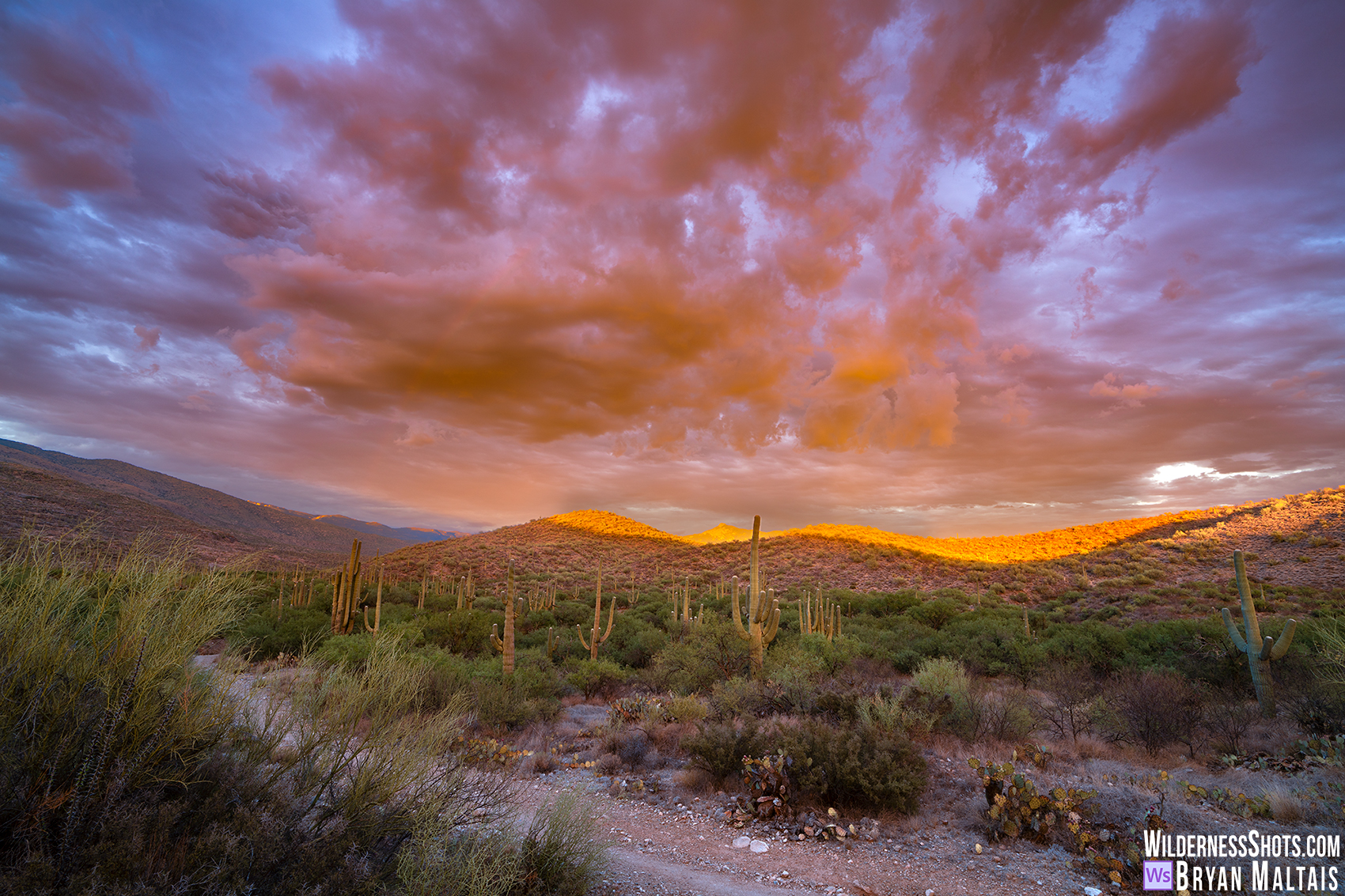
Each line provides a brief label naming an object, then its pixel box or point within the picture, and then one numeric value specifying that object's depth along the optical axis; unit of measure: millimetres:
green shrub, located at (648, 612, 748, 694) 13508
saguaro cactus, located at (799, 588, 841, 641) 21444
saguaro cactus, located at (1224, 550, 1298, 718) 11438
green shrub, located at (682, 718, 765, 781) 7988
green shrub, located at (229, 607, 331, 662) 17703
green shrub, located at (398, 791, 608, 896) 3689
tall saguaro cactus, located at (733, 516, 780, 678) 13266
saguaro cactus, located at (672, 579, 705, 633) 22070
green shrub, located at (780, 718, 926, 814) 6977
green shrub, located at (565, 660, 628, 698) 14625
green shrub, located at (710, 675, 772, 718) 9961
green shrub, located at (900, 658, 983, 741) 9523
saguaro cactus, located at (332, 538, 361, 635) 19559
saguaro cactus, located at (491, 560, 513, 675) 14041
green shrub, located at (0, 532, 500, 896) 3010
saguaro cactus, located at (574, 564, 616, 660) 18688
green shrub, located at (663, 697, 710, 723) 10477
